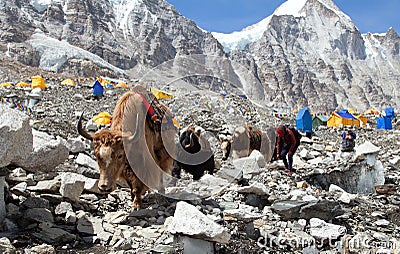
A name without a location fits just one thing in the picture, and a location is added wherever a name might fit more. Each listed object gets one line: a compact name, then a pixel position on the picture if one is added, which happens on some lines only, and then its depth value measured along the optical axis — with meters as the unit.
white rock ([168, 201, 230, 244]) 3.28
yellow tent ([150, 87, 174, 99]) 17.53
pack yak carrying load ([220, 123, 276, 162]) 9.61
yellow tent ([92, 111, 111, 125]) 14.71
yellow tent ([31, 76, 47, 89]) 24.73
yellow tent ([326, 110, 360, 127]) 30.07
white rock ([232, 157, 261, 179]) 7.19
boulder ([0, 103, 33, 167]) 3.31
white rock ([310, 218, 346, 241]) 4.05
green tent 29.96
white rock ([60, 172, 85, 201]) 4.34
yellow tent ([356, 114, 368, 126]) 33.17
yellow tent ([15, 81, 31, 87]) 26.12
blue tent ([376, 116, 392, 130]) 28.92
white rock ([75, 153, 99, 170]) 5.98
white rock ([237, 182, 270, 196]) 5.14
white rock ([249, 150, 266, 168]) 7.83
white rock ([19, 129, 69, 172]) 3.82
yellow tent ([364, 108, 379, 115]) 46.81
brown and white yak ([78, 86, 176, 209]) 4.06
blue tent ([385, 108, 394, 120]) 34.66
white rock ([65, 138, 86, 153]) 7.04
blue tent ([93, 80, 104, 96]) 23.66
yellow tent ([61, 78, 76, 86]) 28.52
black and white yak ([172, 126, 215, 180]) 7.21
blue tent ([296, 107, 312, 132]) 21.22
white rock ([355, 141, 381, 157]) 7.58
